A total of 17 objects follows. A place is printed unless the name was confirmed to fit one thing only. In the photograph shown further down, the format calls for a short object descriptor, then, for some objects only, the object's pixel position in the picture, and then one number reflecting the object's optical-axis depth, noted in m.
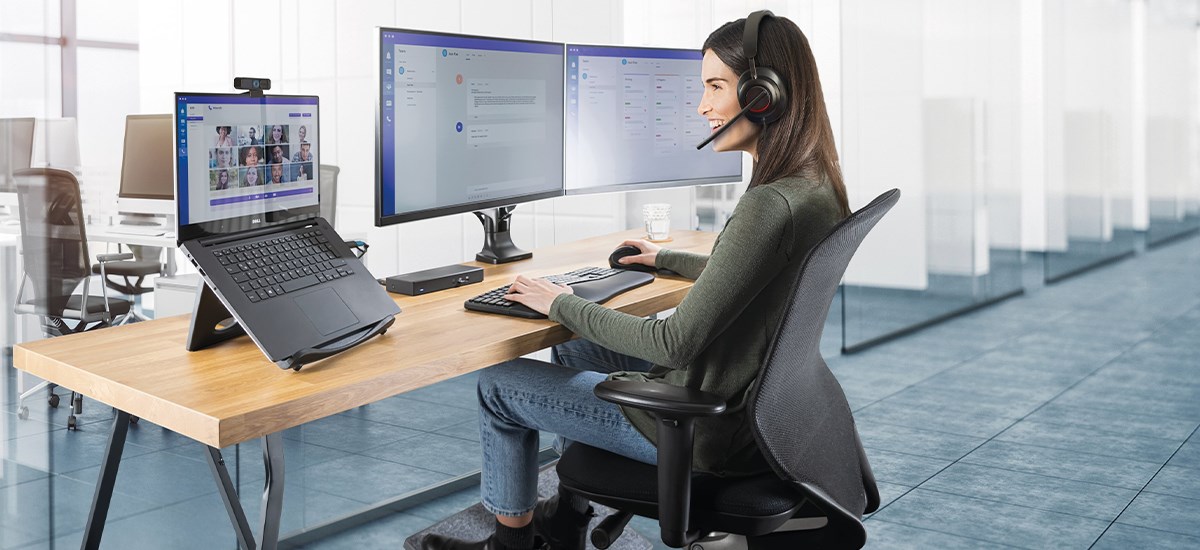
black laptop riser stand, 1.70
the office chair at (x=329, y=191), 3.92
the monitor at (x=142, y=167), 2.37
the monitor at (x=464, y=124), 2.23
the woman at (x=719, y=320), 1.72
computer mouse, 2.56
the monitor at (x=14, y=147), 2.30
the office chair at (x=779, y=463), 1.66
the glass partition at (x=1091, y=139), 7.71
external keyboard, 2.03
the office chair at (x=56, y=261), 2.34
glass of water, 3.10
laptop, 1.64
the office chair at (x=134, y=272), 2.44
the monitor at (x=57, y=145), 2.35
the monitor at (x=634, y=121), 2.79
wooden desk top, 1.44
